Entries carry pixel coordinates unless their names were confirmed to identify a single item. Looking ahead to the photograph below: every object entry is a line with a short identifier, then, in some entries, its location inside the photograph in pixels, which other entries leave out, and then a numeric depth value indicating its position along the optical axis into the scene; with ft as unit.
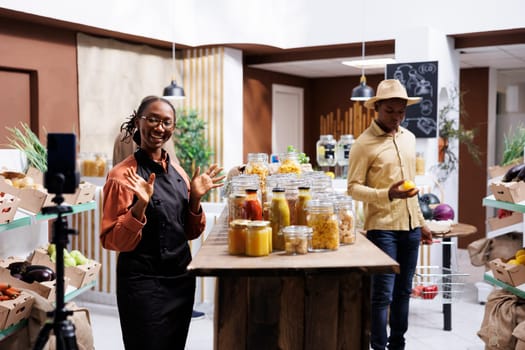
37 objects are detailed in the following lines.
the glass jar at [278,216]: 7.68
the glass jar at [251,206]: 7.73
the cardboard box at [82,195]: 11.39
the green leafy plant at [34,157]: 12.05
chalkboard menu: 21.57
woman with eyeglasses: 7.57
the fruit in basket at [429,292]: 15.25
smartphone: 5.75
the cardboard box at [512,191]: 11.31
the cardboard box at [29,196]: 10.17
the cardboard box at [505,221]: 16.01
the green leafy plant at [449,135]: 22.36
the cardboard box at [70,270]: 11.70
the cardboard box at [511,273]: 11.55
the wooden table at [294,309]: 7.28
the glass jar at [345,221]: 8.15
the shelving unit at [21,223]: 9.43
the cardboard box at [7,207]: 9.29
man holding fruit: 10.79
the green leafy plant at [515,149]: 16.16
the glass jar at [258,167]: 9.91
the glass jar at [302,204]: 7.88
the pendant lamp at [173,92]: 22.54
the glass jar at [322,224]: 7.59
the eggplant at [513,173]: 11.96
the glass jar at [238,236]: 7.30
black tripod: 5.71
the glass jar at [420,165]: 20.15
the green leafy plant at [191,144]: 26.66
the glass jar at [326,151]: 19.35
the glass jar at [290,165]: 10.03
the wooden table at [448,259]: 14.92
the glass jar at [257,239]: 7.16
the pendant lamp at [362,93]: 21.29
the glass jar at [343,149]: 20.17
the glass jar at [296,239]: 7.30
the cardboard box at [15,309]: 9.33
